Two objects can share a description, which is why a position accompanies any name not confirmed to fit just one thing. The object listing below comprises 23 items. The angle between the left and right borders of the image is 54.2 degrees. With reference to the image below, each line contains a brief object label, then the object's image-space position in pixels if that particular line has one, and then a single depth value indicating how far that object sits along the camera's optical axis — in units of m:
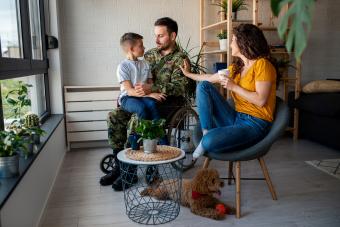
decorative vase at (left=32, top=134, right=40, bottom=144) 2.01
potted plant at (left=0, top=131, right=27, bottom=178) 1.49
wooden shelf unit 3.49
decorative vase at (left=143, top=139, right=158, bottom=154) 1.89
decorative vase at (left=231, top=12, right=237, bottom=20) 3.36
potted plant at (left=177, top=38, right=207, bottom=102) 2.69
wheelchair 2.63
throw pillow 3.47
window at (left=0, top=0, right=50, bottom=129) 1.90
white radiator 3.42
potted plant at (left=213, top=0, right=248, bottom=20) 3.31
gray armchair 1.92
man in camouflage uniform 2.63
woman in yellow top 1.96
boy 2.49
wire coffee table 1.88
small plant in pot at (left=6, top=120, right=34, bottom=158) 1.82
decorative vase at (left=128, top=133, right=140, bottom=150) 1.97
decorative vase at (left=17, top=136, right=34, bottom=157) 1.76
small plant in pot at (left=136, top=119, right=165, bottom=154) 1.89
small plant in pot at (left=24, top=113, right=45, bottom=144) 1.86
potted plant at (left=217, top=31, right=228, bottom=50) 3.34
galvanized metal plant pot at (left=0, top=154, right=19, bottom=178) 1.50
